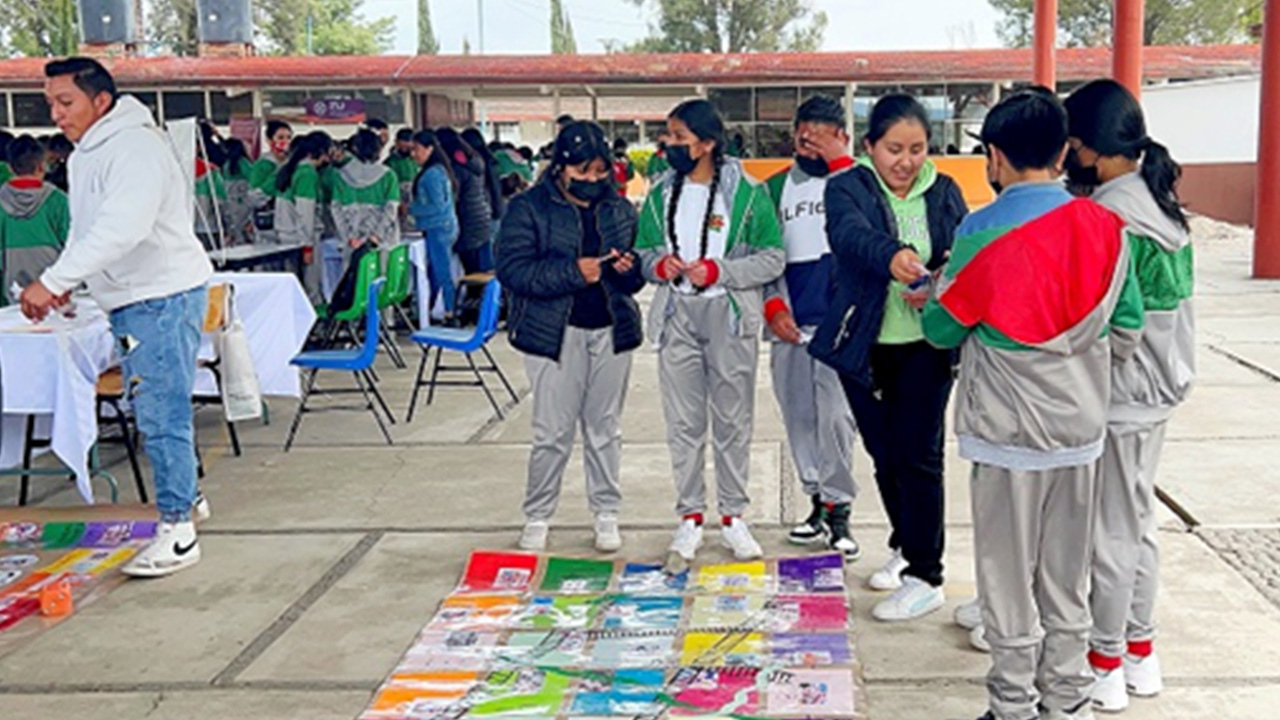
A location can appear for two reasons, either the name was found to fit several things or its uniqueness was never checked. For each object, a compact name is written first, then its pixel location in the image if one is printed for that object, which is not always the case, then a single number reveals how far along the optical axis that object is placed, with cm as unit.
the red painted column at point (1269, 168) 1302
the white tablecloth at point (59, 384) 543
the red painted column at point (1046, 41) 1652
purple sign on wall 2278
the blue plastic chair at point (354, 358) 680
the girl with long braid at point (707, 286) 464
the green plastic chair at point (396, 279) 817
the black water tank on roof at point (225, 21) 2534
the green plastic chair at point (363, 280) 775
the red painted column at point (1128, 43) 1307
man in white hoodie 465
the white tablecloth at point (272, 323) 702
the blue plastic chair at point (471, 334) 708
